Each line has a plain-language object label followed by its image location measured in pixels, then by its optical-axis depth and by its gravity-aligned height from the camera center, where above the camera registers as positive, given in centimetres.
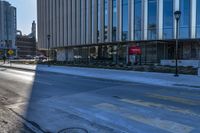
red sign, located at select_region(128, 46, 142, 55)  3198 +88
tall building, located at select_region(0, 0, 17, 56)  12438 +1838
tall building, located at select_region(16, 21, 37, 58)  15975 +851
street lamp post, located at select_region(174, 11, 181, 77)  1908 +326
